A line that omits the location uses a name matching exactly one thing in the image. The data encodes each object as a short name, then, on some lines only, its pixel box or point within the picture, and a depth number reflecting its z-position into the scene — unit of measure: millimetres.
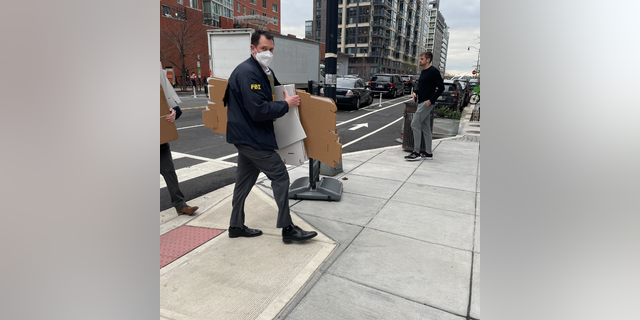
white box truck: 17016
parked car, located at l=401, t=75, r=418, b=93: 35203
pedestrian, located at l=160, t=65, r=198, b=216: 4320
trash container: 8078
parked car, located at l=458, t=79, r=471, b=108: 24666
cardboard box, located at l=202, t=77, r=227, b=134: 3883
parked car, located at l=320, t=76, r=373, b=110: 18484
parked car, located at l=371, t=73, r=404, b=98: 28109
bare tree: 36906
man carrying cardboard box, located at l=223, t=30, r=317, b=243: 3246
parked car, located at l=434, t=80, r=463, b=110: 16609
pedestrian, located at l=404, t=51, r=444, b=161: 7227
